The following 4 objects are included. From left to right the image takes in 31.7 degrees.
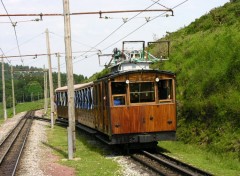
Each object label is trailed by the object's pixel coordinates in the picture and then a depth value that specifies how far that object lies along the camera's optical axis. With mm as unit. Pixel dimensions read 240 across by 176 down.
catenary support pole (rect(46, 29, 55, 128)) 31141
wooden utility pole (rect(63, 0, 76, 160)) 16391
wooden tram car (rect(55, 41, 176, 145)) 15680
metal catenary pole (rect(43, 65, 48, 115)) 57797
